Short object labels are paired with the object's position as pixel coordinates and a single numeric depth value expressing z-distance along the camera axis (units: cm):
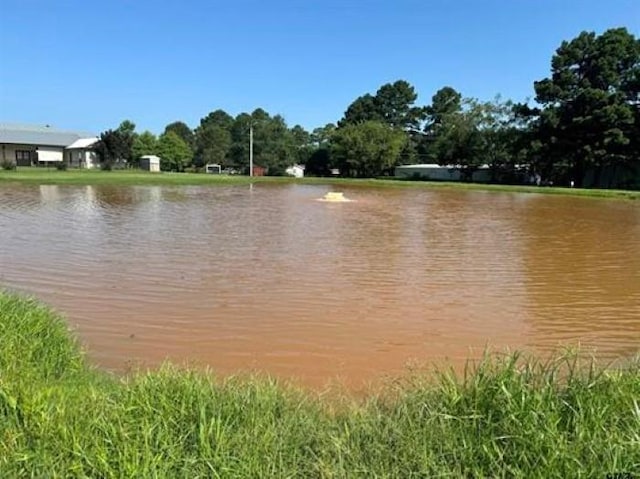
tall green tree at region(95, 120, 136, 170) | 6644
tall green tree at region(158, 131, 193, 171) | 7762
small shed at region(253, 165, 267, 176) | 7912
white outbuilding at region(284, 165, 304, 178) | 8112
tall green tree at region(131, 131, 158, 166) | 7269
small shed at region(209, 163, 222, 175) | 8255
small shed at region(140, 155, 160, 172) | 7000
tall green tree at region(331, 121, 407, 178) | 7212
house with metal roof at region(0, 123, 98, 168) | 6359
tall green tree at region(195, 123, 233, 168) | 8662
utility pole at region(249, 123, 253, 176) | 7107
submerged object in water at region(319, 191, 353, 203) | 2983
